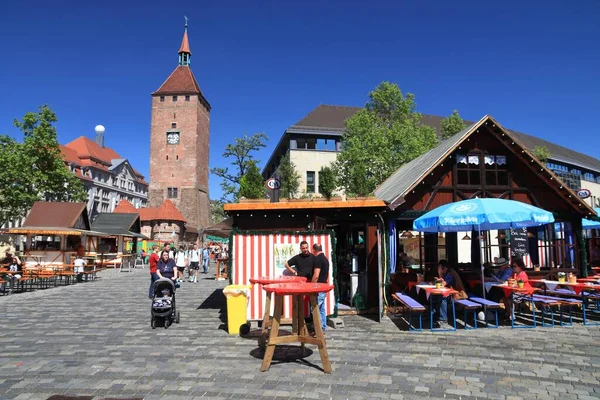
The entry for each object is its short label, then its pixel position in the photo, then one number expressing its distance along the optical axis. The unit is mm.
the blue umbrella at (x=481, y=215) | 8695
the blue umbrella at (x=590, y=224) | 13891
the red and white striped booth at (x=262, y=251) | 9609
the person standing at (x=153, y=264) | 10545
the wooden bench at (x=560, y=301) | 8285
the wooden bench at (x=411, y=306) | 8059
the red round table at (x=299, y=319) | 5664
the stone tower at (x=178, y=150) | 58406
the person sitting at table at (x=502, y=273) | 10102
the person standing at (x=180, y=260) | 19688
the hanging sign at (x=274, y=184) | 11195
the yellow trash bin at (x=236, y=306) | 8320
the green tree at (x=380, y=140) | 28678
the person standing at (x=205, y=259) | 27484
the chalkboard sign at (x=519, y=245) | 13219
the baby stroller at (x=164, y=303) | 8766
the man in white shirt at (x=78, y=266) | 19806
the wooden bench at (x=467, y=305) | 8170
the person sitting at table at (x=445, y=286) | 8883
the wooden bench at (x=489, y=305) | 8250
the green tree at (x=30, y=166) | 33612
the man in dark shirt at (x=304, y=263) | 7754
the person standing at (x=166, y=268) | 9844
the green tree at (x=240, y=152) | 50438
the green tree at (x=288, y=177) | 37562
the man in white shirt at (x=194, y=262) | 20328
